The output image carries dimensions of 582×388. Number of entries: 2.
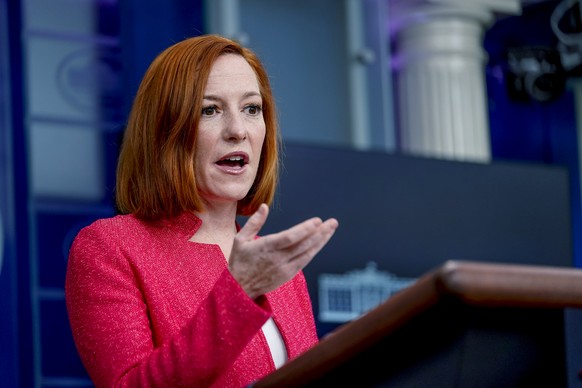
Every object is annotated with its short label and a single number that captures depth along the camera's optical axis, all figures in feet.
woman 11.54
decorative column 24.90
